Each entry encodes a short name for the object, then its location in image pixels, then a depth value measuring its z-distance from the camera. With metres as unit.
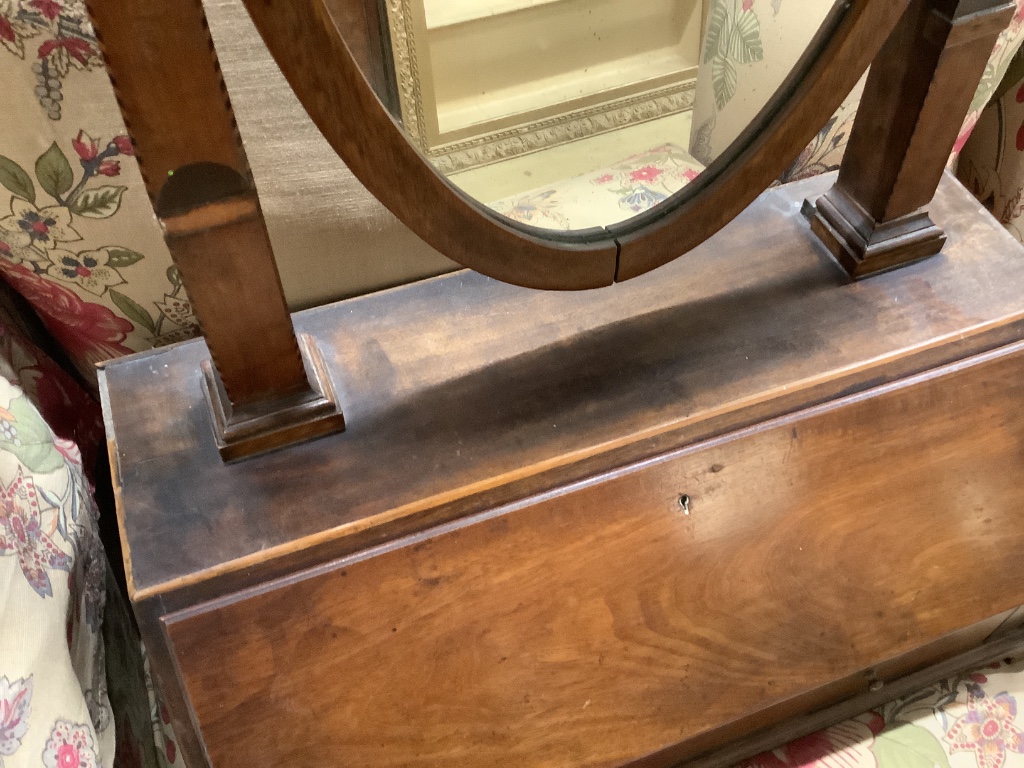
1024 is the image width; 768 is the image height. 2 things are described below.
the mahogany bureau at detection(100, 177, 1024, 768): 0.58
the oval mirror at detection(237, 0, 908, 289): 0.47
